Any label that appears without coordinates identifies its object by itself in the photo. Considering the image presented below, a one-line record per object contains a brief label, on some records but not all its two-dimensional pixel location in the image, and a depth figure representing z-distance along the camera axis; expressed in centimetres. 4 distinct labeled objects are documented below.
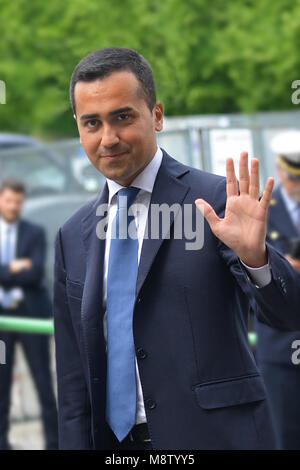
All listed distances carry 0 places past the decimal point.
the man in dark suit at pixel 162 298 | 463
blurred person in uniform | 917
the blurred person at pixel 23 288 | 1125
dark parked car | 1394
